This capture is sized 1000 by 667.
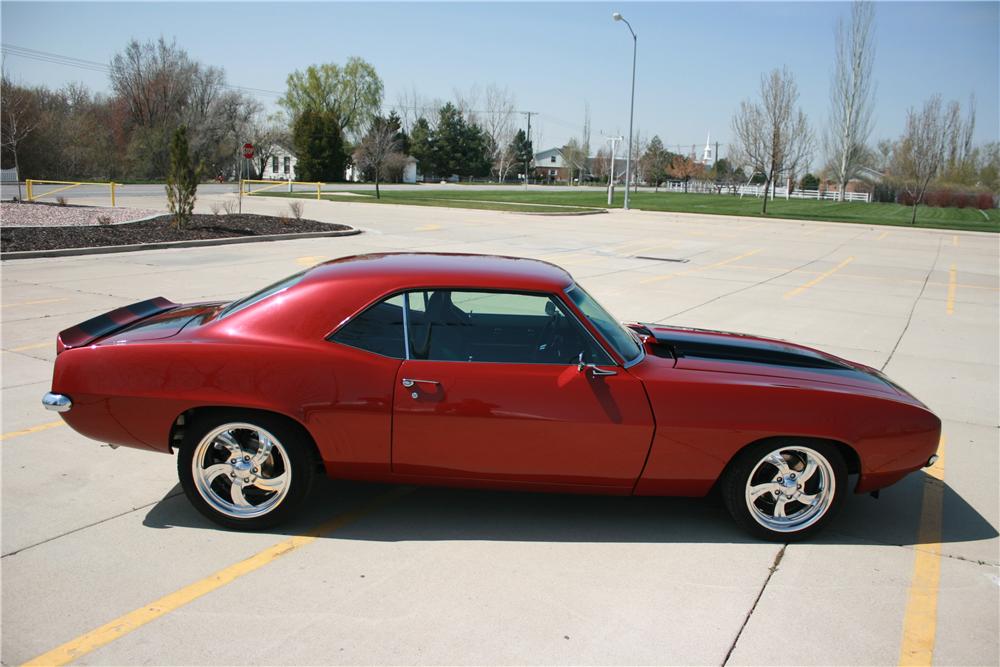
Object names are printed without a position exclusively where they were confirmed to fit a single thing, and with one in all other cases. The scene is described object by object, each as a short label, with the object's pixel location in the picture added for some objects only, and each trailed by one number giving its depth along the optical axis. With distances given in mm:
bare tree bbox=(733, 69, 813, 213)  38469
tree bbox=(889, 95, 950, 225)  38688
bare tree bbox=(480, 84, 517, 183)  95625
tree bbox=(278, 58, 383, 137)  83312
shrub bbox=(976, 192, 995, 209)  65750
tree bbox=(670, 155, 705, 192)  88000
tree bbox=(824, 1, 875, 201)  66375
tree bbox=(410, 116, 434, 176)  84938
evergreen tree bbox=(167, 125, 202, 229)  17572
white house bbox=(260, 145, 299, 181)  86312
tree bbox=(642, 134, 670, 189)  93938
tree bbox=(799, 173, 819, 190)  90200
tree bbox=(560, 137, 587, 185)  104562
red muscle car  3615
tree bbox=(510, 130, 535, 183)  101438
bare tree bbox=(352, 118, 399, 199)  40519
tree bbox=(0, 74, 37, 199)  31378
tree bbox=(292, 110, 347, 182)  65000
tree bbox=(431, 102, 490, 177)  85625
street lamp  37397
